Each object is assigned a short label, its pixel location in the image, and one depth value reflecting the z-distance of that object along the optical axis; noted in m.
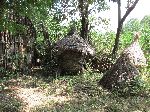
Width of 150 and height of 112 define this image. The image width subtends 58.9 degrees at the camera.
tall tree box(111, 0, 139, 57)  4.59
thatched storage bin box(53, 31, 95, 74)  4.17
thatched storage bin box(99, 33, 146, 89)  3.51
